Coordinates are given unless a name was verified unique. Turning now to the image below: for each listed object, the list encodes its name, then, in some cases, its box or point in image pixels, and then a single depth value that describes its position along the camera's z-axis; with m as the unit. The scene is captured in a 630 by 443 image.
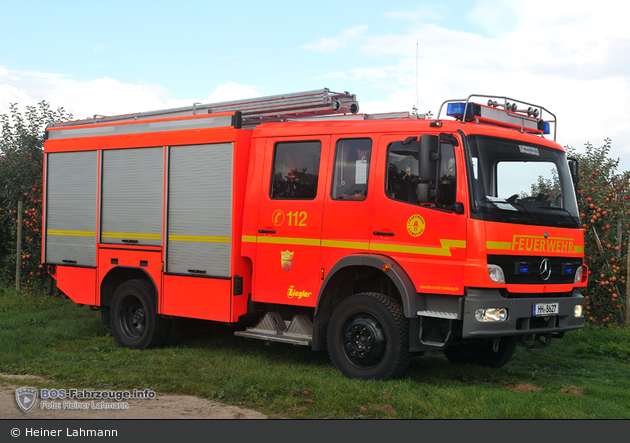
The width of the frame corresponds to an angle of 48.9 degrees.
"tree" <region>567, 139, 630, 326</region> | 10.73
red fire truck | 7.04
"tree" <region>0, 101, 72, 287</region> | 14.54
